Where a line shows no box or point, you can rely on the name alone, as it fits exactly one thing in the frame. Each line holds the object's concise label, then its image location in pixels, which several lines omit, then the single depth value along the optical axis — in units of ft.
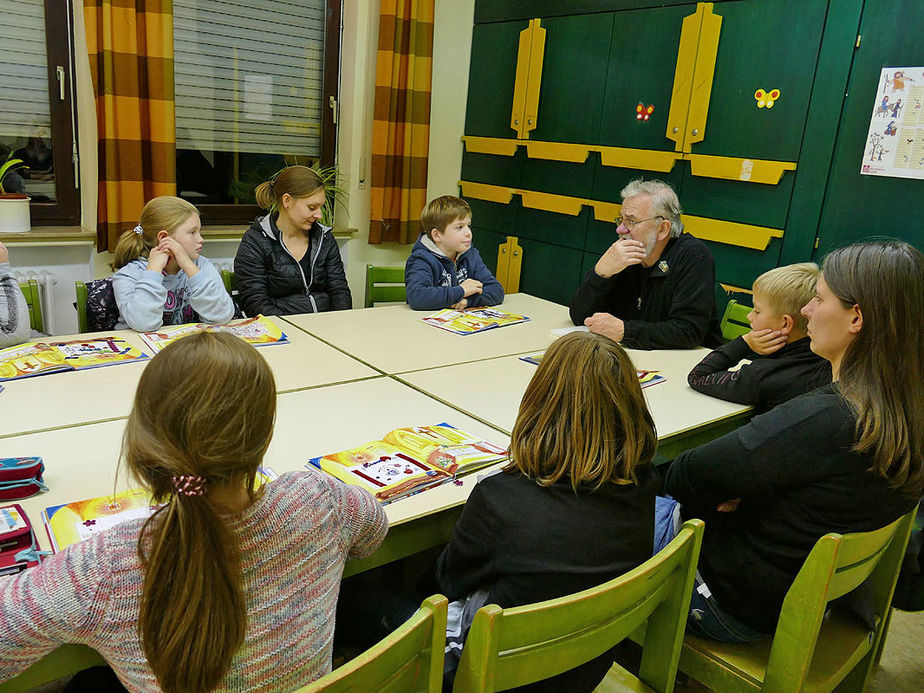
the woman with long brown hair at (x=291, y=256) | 9.53
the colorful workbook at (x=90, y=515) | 3.69
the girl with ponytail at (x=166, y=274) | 7.45
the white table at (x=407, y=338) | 7.37
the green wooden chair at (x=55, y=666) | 3.19
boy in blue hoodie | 9.36
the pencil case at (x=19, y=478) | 4.06
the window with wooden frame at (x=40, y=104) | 11.02
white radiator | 11.12
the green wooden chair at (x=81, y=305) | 7.76
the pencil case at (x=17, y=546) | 3.41
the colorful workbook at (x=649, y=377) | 7.11
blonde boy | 6.35
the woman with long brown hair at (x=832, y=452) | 4.10
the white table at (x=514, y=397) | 6.06
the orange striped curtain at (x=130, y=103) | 11.02
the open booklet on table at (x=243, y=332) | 7.13
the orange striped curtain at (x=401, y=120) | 13.87
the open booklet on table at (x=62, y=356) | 6.02
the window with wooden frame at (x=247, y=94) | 12.85
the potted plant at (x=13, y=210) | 10.77
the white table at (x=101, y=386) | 5.20
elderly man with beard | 8.41
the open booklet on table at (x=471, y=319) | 8.67
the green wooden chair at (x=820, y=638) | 3.83
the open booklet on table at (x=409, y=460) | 4.56
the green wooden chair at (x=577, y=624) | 2.94
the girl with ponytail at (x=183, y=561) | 2.72
